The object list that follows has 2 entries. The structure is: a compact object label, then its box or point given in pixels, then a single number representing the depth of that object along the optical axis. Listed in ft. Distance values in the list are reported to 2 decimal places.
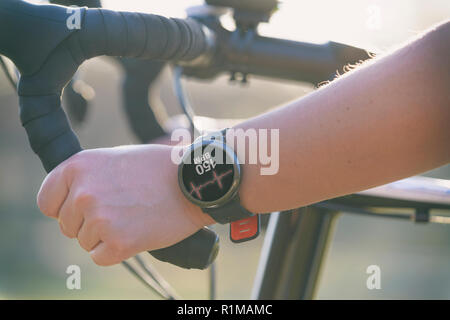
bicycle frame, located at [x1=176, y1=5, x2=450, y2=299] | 3.00
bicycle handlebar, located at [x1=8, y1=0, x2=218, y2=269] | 2.40
